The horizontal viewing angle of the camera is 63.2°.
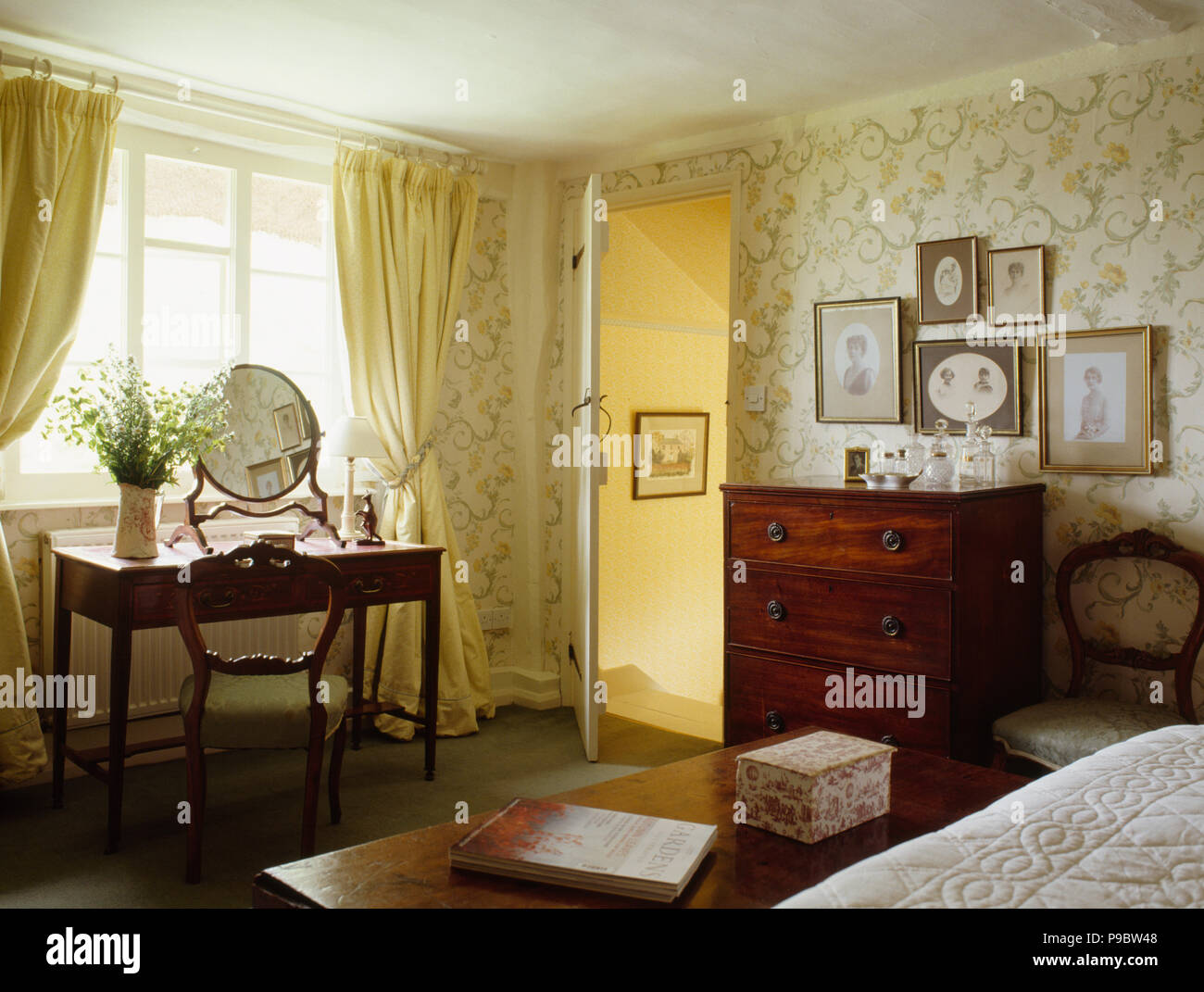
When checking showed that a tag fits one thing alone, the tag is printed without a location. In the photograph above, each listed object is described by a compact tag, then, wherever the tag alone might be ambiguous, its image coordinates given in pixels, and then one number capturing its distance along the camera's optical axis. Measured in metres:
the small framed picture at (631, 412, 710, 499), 5.26
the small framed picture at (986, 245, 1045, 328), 3.28
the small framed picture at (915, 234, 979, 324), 3.43
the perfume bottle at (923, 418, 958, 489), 3.13
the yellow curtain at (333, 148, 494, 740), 4.11
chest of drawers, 2.79
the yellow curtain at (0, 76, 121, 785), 3.18
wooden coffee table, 1.21
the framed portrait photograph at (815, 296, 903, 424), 3.65
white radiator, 3.41
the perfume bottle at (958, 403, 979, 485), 3.30
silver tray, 3.02
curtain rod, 3.31
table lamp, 3.78
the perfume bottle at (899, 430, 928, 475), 3.35
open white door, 3.84
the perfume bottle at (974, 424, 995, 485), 3.31
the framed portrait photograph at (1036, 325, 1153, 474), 3.06
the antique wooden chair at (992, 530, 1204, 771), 2.68
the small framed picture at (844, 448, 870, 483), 3.68
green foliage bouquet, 3.11
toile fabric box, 1.44
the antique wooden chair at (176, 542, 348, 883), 2.74
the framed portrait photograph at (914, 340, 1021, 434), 3.34
